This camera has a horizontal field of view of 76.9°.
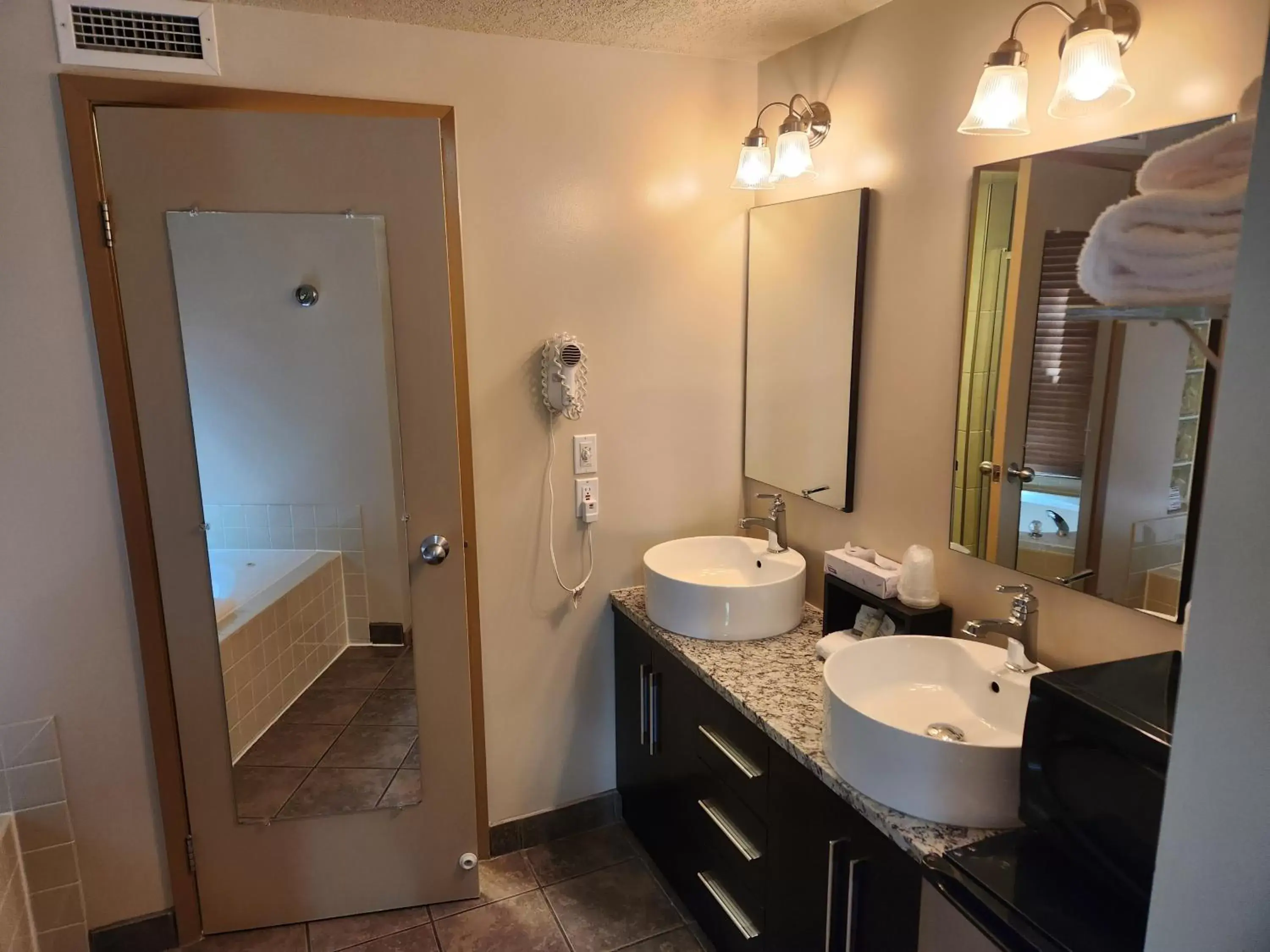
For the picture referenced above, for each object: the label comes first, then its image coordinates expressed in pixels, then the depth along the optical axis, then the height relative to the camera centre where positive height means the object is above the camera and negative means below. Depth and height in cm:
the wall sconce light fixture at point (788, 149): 200 +50
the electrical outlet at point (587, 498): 231 -43
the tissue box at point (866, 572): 186 -54
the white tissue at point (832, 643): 188 -70
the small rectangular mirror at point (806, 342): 205 +1
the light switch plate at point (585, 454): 228 -30
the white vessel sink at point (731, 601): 203 -66
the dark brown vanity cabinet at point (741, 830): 141 -103
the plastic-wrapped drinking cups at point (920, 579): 181 -53
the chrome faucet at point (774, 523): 234 -52
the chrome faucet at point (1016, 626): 154 -55
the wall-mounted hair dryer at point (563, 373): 217 -7
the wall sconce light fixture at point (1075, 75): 130 +45
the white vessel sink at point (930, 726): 127 -69
